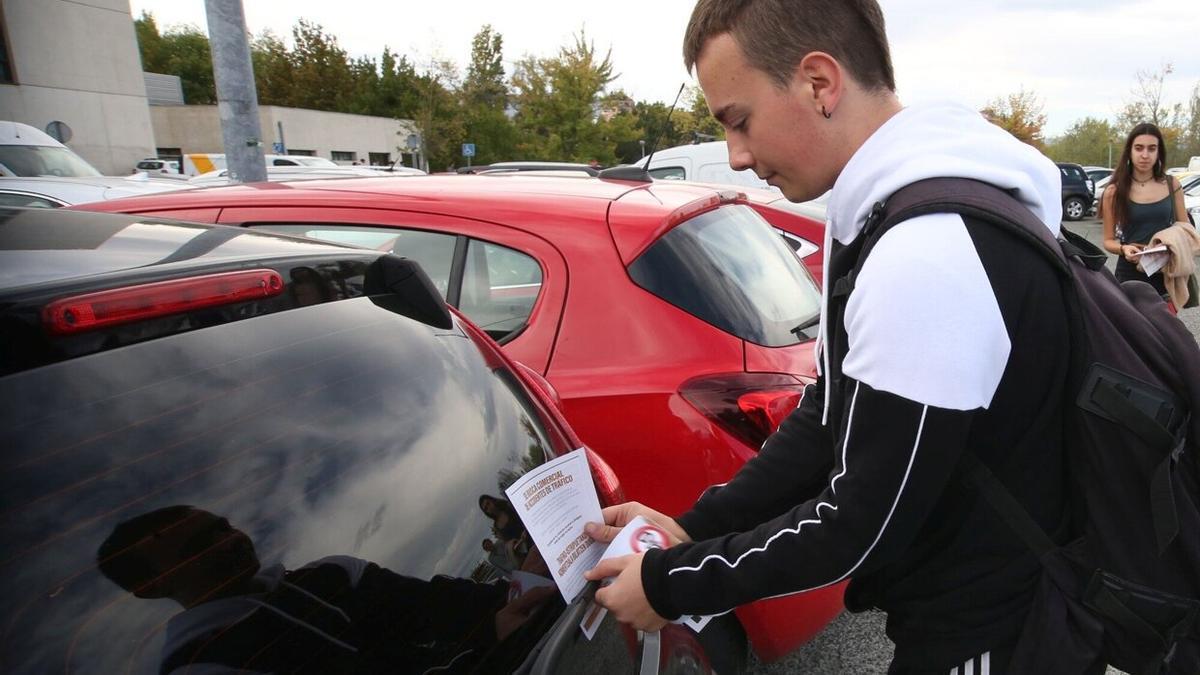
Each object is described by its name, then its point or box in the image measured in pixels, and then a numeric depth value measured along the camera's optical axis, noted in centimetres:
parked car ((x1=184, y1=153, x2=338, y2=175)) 2212
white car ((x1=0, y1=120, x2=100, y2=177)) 1211
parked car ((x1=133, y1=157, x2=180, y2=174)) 2398
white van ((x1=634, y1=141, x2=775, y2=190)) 1083
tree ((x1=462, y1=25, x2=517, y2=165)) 3806
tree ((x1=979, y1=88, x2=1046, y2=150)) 4487
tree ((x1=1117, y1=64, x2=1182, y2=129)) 4100
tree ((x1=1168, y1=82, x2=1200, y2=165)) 3978
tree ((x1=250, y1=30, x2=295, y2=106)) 4919
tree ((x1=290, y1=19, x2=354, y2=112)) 4909
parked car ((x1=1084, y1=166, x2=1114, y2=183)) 3048
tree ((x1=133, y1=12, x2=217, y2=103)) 5272
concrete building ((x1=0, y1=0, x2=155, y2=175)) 2261
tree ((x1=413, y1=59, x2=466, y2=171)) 3875
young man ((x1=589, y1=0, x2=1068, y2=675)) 107
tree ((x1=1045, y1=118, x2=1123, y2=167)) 4812
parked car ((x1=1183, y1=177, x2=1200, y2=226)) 1443
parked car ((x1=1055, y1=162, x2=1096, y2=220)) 2248
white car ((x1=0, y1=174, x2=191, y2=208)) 983
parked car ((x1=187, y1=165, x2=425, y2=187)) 1534
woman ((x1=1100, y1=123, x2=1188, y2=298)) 574
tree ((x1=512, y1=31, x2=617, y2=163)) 3191
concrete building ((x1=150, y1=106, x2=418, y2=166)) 3738
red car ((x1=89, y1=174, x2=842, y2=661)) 224
